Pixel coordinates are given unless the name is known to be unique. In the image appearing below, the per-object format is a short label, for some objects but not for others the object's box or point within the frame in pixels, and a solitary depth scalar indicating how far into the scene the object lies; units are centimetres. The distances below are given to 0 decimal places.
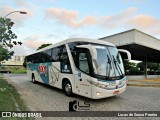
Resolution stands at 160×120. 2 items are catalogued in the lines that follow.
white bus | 556
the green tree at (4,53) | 796
